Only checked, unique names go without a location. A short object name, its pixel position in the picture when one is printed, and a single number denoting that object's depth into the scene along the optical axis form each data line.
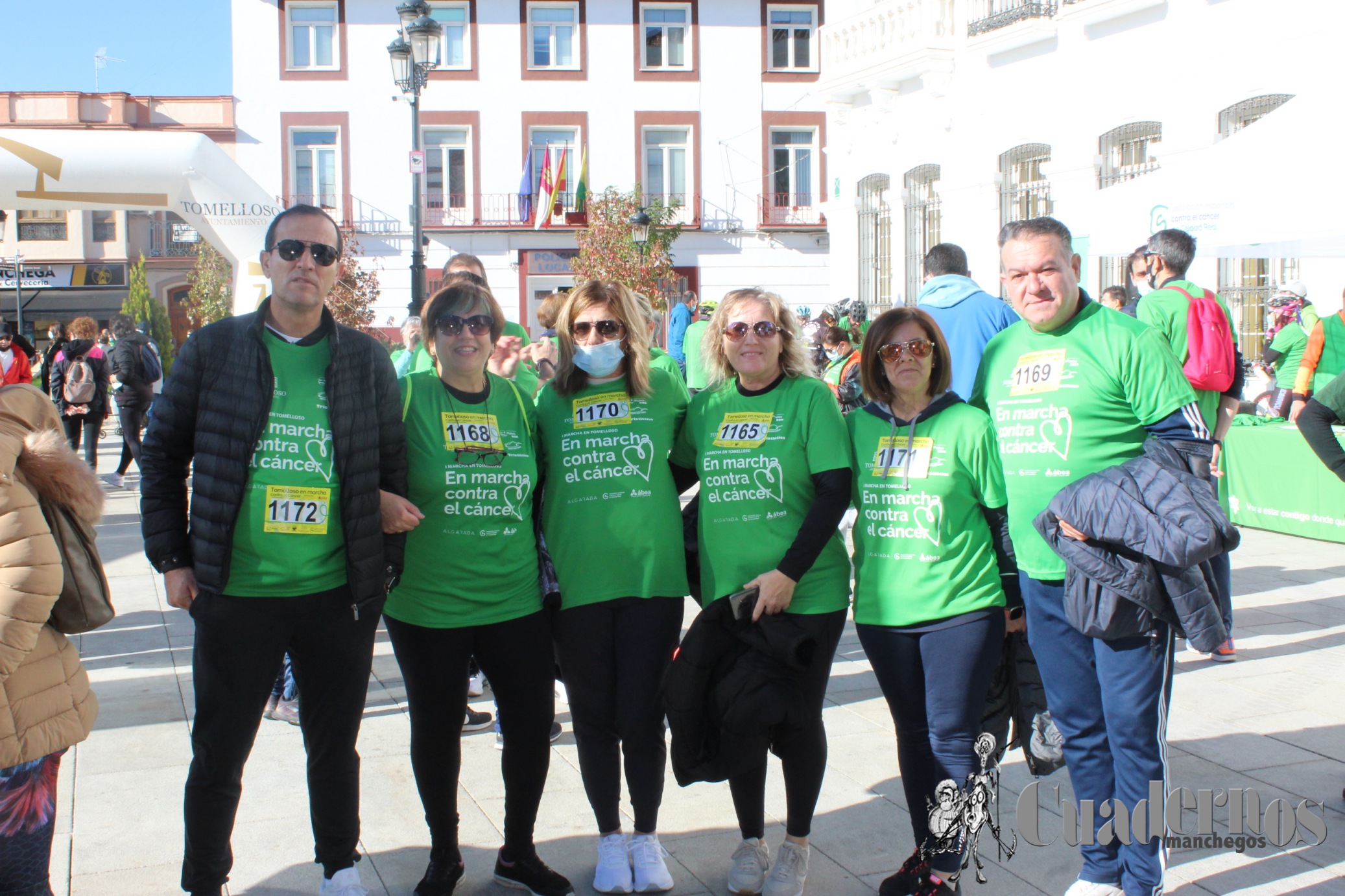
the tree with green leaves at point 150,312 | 33.28
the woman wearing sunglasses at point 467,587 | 3.24
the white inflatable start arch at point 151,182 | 7.67
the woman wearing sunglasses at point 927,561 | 3.12
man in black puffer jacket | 2.96
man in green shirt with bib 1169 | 3.00
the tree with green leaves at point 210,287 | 26.55
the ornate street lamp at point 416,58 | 12.09
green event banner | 8.66
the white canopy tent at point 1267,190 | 5.36
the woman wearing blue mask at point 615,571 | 3.32
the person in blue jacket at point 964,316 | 4.65
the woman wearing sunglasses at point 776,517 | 3.23
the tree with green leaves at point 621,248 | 24.12
